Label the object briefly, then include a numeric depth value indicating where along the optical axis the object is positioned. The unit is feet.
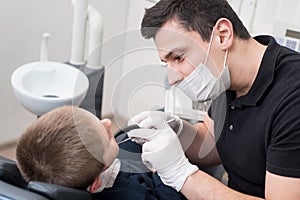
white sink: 5.82
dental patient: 3.35
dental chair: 2.82
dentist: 3.58
